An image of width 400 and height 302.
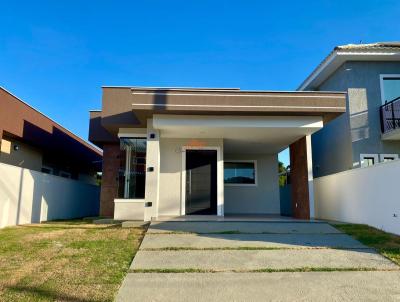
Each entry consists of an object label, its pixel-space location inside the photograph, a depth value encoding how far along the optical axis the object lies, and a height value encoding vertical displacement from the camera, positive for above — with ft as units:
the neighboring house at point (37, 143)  38.42 +7.24
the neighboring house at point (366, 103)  39.91 +11.42
